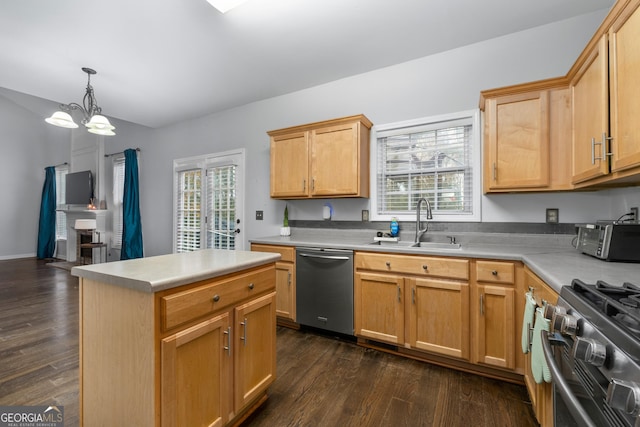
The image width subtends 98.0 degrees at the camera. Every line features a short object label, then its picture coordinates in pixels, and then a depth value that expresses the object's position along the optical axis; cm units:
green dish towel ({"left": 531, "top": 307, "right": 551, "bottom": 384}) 118
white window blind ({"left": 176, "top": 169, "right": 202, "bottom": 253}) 438
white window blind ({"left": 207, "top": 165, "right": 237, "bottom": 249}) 401
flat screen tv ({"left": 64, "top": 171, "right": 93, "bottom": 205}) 604
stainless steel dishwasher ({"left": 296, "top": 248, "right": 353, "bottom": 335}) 245
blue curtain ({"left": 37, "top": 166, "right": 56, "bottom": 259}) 698
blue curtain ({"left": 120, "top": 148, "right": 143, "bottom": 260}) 503
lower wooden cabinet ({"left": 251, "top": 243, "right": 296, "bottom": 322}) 272
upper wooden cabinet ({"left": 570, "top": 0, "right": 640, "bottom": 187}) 127
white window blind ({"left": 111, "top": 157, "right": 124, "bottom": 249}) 567
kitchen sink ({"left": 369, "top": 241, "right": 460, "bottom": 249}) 249
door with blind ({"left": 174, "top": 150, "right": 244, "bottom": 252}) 396
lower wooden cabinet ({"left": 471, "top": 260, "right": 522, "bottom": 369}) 187
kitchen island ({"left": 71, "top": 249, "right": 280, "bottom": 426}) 109
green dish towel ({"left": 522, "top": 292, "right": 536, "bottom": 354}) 144
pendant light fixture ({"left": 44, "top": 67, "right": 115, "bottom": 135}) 296
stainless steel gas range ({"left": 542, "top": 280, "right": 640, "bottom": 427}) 60
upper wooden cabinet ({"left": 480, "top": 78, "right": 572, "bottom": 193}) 199
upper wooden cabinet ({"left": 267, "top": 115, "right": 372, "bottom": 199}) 273
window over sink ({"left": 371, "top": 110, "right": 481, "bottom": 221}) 256
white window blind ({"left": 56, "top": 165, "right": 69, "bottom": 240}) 717
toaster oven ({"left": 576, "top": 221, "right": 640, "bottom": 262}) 152
